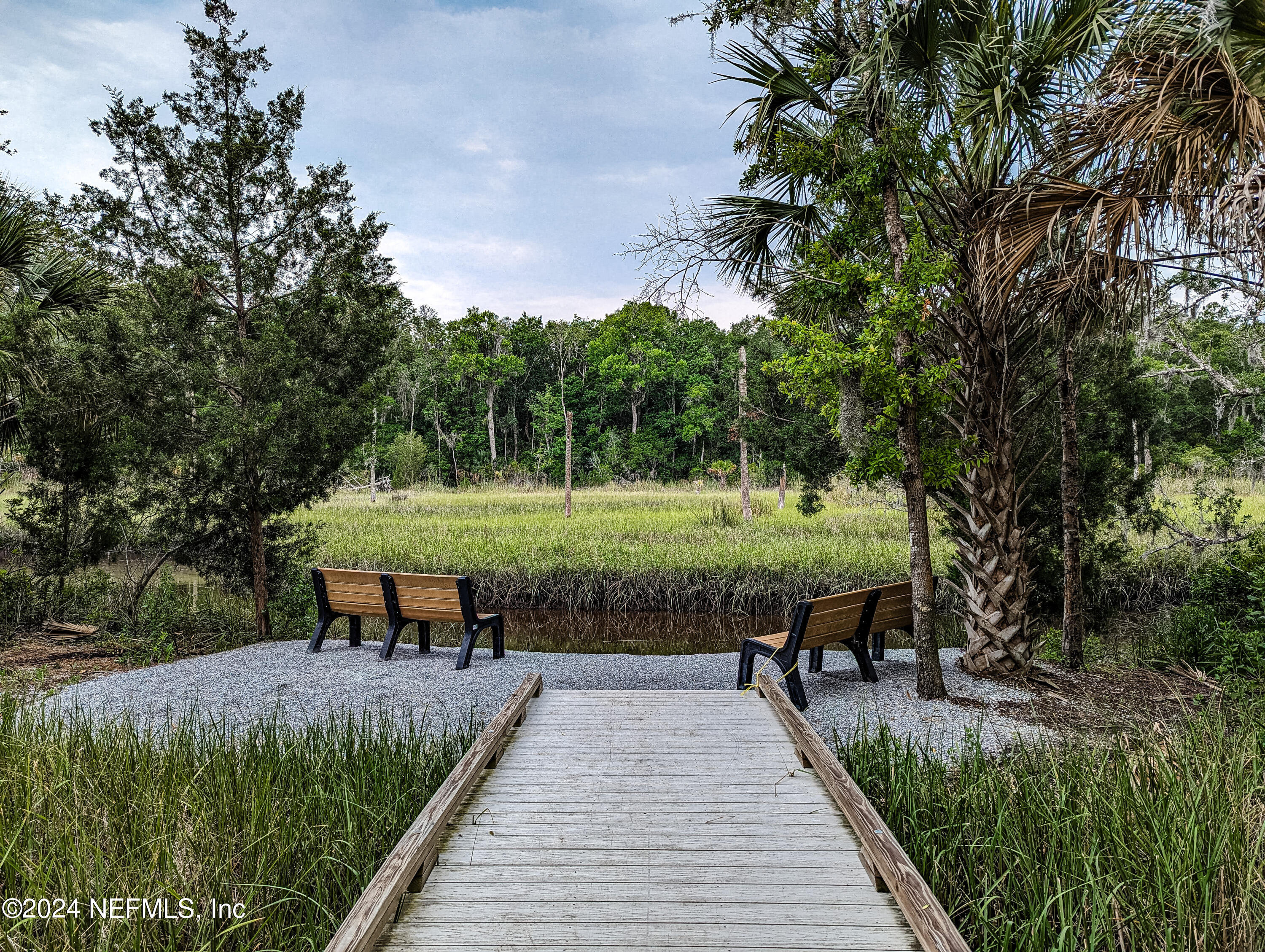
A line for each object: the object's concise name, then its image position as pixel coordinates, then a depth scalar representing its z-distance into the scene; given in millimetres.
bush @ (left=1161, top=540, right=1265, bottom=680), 5074
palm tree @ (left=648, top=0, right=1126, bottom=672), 4668
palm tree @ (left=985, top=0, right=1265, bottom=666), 3652
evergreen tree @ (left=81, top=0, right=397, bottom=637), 6852
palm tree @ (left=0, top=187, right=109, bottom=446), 6691
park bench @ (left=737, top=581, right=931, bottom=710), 4828
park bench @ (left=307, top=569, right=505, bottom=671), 6250
